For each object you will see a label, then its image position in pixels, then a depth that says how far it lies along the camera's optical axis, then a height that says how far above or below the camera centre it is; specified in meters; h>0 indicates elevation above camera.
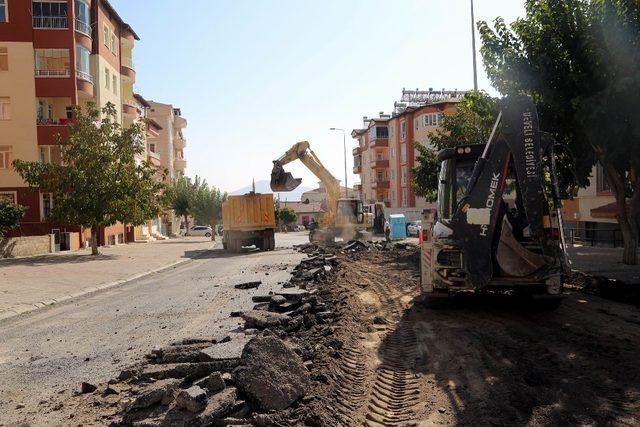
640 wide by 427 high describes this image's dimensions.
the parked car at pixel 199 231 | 66.31 -1.03
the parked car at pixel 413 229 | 45.31 -1.14
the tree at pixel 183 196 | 62.96 +3.03
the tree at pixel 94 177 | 26.69 +2.41
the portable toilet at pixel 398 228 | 40.41 -0.89
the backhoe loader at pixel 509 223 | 8.02 -0.16
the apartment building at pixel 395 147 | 58.97 +8.75
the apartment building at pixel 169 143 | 67.88 +10.34
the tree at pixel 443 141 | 23.53 +3.17
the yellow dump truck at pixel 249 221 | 29.33 +0.00
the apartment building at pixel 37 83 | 31.67 +8.44
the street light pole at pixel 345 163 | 68.36 +6.64
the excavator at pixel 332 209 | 29.92 +0.49
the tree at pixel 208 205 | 54.50 +1.66
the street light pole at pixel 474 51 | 24.56 +7.27
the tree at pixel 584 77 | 12.90 +3.36
